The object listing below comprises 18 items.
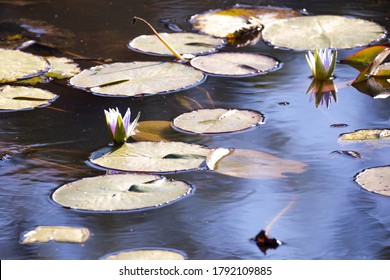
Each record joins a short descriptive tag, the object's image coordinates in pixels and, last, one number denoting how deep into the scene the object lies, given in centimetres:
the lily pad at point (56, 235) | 468
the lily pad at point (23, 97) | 692
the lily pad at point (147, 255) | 438
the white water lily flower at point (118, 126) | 589
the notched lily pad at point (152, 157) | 553
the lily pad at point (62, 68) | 769
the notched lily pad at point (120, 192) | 501
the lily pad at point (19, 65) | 761
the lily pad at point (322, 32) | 829
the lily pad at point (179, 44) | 826
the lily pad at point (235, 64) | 759
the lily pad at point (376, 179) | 514
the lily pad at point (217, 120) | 623
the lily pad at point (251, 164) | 547
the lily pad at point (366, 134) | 598
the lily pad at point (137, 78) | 717
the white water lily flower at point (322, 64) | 729
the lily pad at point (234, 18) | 900
